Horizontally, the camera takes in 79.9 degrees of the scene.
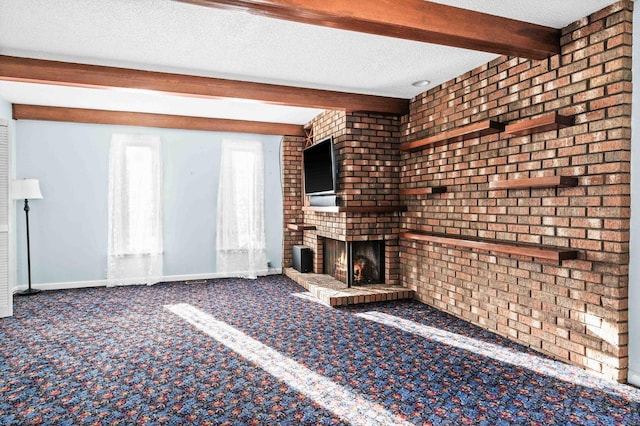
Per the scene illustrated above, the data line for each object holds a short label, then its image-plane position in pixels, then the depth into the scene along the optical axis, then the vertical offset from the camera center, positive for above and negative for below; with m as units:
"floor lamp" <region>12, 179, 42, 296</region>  4.86 +0.18
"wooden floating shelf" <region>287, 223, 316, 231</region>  5.92 -0.35
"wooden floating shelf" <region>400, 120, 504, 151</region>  3.31 +0.67
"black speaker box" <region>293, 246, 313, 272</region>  5.88 -0.84
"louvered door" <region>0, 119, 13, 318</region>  4.09 -0.11
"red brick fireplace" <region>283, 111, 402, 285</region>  4.75 +0.15
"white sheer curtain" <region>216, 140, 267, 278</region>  6.07 -0.09
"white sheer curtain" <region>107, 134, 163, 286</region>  5.52 -0.06
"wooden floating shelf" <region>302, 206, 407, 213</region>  4.64 -0.05
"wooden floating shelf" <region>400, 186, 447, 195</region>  4.07 +0.16
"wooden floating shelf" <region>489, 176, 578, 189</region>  2.69 +0.17
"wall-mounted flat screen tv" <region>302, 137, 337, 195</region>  4.82 +0.50
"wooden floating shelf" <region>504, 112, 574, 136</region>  2.73 +0.60
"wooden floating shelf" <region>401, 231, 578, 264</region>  2.68 -0.35
